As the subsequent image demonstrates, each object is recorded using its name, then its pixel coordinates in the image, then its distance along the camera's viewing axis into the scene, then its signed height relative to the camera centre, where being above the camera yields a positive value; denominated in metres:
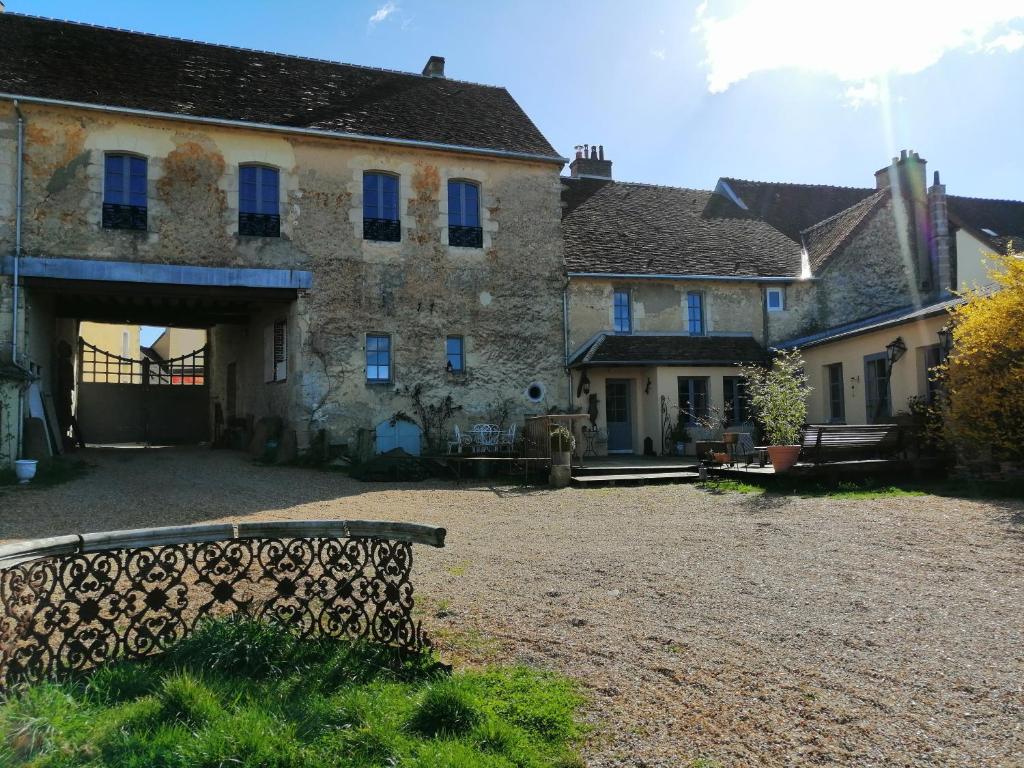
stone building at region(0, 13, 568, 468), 14.43 +4.52
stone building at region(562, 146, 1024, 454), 18.36 +3.58
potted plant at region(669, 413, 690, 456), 17.73 -0.41
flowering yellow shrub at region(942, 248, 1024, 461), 11.03 +0.68
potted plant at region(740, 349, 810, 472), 13.19 +0.20
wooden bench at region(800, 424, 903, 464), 12.22 -0.41
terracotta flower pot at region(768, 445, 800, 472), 12.31 -0.62
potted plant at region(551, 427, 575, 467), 14.06 -0.39
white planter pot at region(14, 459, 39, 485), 12.32 -0.63
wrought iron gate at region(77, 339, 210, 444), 23.50 +0.78
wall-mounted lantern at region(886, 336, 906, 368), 15.24 +1.42
